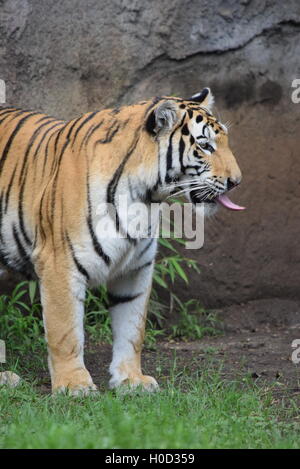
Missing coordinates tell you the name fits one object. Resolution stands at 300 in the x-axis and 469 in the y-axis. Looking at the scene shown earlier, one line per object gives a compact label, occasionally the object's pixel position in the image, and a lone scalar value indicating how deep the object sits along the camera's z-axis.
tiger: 8.93
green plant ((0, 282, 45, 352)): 11.42
